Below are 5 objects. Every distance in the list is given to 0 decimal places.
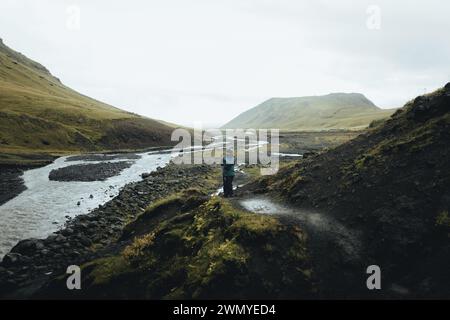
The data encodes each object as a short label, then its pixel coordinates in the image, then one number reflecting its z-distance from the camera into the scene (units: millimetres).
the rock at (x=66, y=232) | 27031
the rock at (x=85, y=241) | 25844
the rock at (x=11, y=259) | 22250
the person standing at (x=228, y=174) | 27422
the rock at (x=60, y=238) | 25783
